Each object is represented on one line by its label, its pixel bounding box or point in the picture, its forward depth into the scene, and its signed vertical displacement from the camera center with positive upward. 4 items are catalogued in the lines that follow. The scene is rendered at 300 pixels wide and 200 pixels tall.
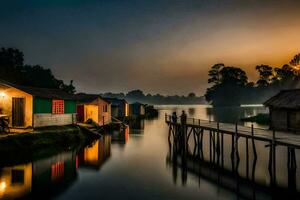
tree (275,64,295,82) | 115.16 +14.61
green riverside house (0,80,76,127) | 29.53 +0.33
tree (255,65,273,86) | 135.50 +16.32
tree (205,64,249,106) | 152.75 +12.46
